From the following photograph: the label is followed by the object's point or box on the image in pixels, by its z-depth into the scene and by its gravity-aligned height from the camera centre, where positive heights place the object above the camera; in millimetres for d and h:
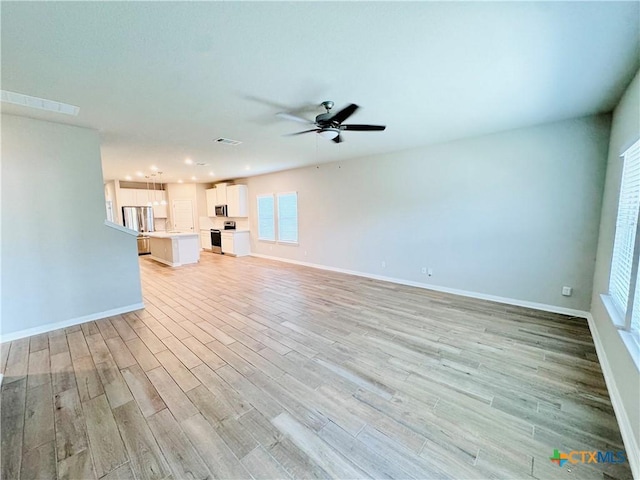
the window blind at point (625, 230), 2154 -164
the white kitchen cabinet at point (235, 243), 8471 -1034
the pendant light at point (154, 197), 9055 +535
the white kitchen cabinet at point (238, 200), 8484 +398
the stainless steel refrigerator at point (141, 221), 8586 -296
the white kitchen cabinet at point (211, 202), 9382 +370
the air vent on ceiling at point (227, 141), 4109 +1154
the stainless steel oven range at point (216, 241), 9007 -1005
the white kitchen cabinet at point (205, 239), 9672 -1029
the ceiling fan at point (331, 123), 2677 +965
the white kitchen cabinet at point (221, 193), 8906 +653
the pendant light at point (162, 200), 7957 +474
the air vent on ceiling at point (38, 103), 2492 +1114
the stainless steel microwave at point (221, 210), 9070 +56
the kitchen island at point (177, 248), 6977 -1007
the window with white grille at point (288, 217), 7266 -140
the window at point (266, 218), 7963 -186
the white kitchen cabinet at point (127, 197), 8461 +490
